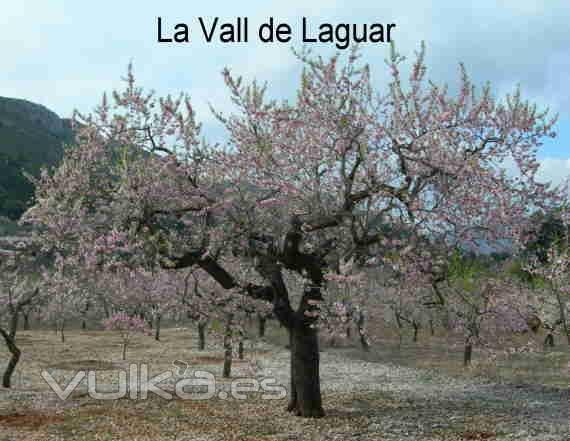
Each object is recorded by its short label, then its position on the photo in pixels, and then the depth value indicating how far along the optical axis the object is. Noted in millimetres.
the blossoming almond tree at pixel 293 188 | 12125
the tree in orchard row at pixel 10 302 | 15070
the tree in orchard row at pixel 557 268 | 12527
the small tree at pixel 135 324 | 16522
